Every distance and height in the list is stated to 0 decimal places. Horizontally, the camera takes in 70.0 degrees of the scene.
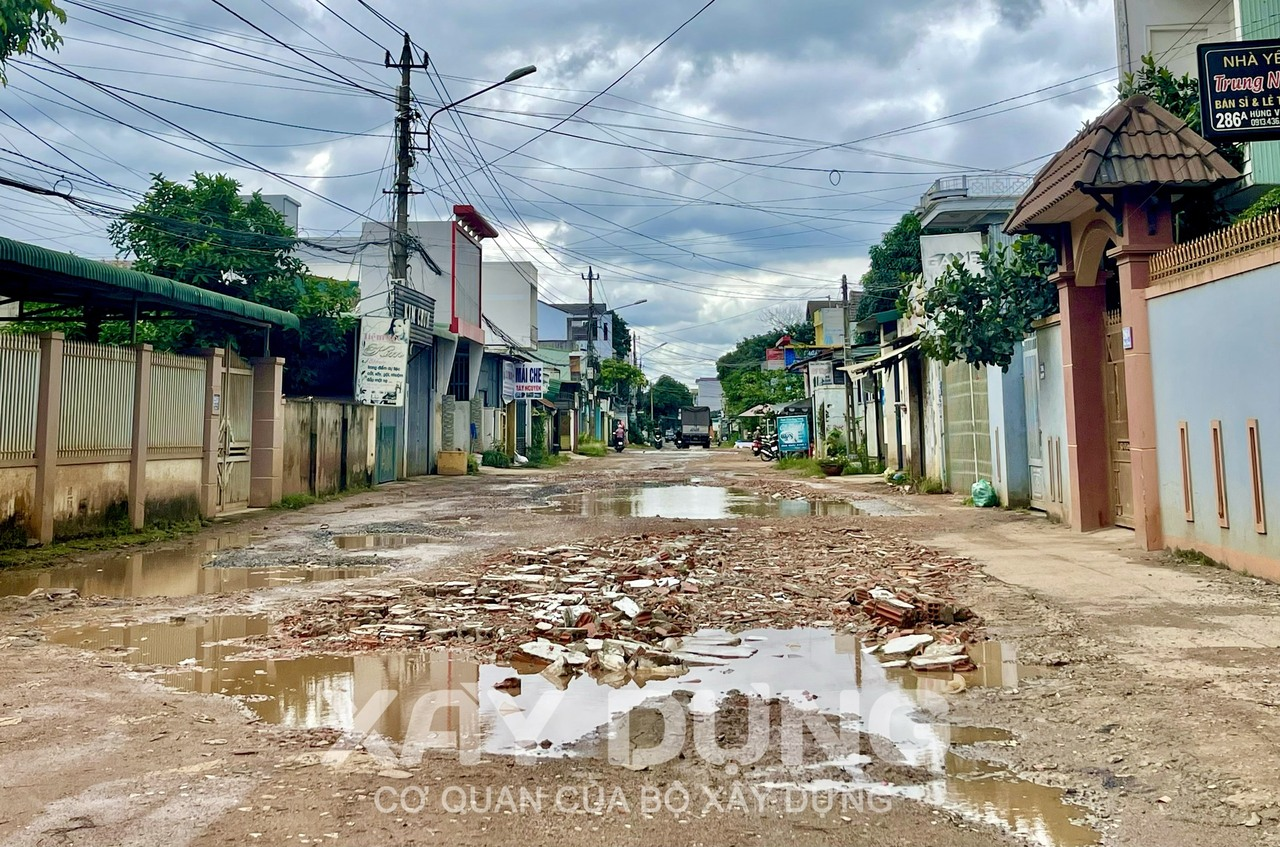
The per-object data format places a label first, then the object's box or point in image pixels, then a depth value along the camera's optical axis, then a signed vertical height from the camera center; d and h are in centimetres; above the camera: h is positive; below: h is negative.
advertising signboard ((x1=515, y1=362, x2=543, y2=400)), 4078 +383
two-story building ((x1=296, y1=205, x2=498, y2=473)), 2707 +458
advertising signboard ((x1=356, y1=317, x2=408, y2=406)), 2314 +271
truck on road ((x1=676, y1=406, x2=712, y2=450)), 8006 +312
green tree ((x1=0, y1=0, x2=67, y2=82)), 756 +383
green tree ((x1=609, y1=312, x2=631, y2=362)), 10112 +1409
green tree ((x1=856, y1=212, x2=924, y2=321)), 4803 +1083
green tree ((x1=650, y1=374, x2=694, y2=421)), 11969 +877
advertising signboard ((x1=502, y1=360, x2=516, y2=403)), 3950 +368
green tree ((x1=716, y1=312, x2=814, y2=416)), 6456 +768
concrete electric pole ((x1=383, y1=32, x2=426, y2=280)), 2367 +842
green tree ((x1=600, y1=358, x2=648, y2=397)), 7262 +734
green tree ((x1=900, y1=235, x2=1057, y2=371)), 1374 +245
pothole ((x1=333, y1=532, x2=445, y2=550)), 1191 -101
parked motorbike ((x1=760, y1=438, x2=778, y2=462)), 4356 +63
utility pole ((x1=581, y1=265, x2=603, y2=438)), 6059 +758
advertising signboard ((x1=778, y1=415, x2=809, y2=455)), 3797 +114
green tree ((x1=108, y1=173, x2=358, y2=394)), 2092 +517
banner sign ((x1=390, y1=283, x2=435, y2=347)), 2445 +443
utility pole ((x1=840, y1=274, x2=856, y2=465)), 3569 +226
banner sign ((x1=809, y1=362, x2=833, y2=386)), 3922 +389
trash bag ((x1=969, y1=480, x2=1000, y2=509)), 1611 -64
